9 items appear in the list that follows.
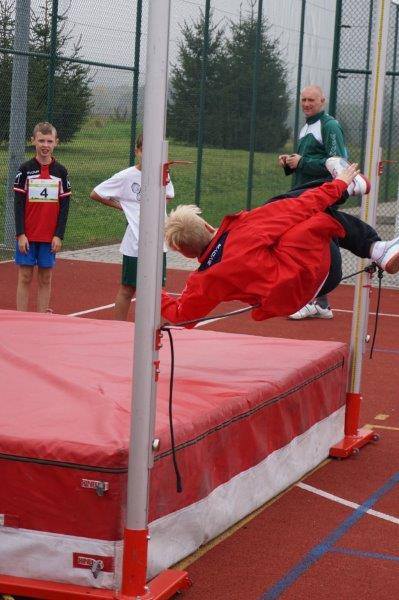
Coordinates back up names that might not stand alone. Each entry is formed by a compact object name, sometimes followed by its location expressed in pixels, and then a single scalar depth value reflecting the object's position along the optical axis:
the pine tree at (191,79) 24.49
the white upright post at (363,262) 8.39
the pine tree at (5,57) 20.41
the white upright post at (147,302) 5.22
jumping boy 7.22
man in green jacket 13.27
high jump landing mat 5.51
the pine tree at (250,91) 26.84
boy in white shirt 12.63
